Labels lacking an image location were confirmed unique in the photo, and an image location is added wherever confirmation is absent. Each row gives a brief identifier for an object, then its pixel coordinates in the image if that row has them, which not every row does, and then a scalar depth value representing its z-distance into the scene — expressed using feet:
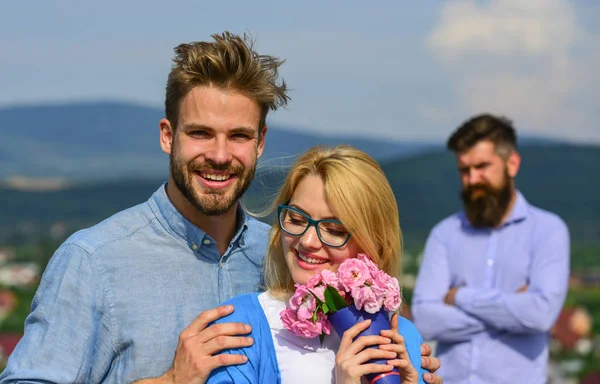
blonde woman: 8.23
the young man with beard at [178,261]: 8.43
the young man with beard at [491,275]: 15.98
